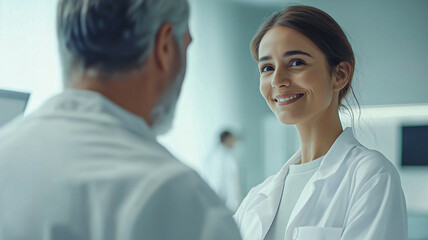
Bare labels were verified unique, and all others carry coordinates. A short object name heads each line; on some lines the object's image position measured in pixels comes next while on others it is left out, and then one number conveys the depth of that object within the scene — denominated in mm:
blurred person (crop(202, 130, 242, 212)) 7094
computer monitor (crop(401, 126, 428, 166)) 5406
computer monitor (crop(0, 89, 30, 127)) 1307
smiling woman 1307
